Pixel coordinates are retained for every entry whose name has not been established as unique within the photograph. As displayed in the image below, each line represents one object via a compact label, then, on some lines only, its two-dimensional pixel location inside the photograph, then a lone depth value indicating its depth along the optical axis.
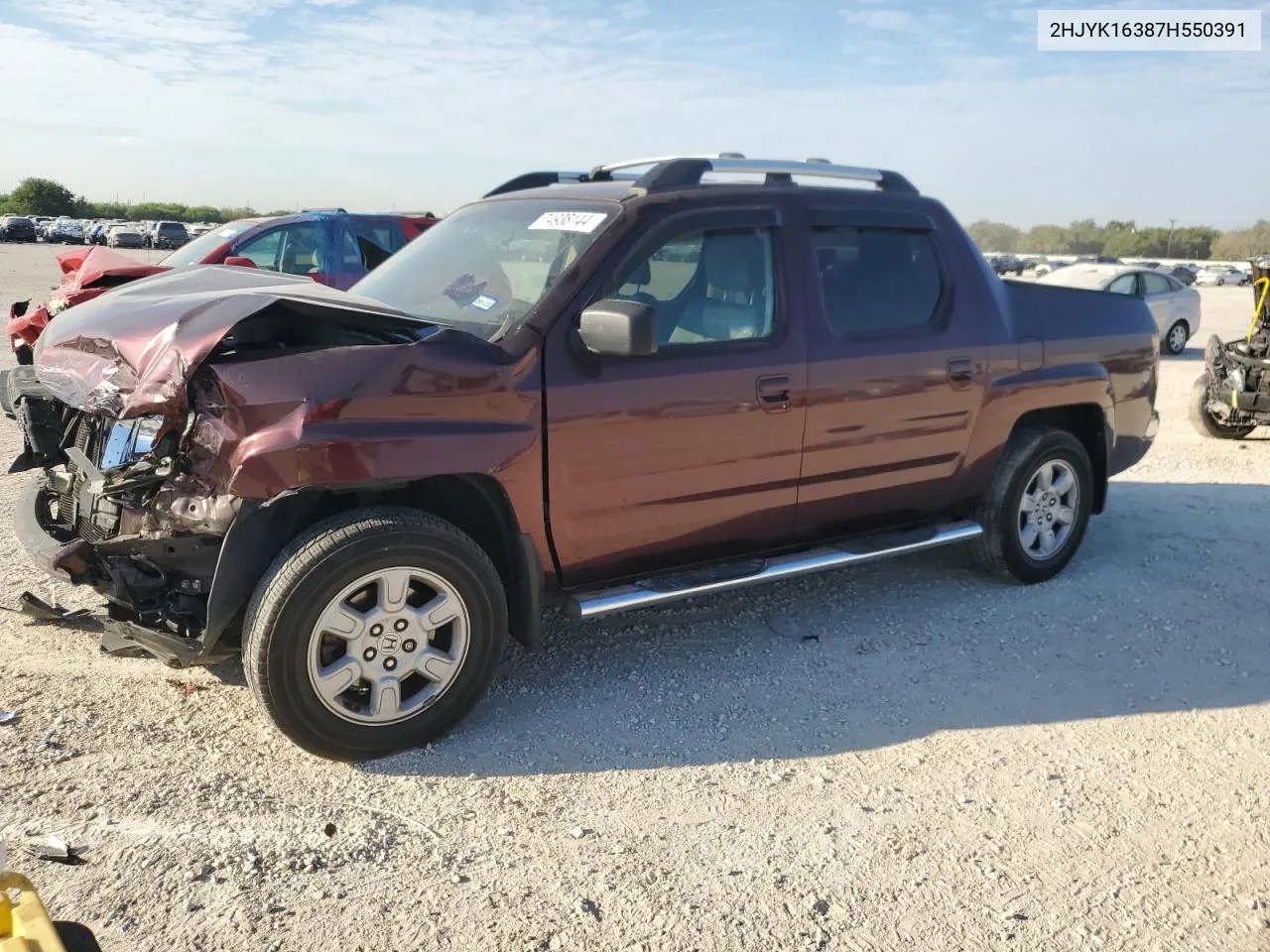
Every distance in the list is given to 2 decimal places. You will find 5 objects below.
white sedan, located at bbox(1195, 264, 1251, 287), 54.66
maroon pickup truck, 3.34
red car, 10.06
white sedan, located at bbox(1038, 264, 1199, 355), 16.59
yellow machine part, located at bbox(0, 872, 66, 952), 1.58
